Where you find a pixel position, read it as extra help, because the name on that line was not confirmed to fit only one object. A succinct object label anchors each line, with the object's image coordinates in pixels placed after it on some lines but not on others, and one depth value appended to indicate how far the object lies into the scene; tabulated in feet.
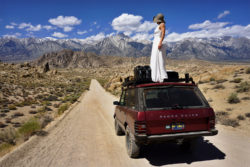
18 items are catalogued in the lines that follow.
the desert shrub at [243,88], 45.32
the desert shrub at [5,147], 20.90
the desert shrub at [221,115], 30.76
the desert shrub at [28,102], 67.75
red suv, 14.38
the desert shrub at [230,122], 27.05
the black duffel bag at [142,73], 19.25
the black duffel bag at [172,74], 20.57
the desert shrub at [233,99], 38.73
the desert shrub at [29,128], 26.07
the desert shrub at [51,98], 84.12
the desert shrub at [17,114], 50.99
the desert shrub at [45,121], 32.48
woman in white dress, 18.66
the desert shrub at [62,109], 46.86
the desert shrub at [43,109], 57.47
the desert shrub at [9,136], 24.43
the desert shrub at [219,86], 54.72
